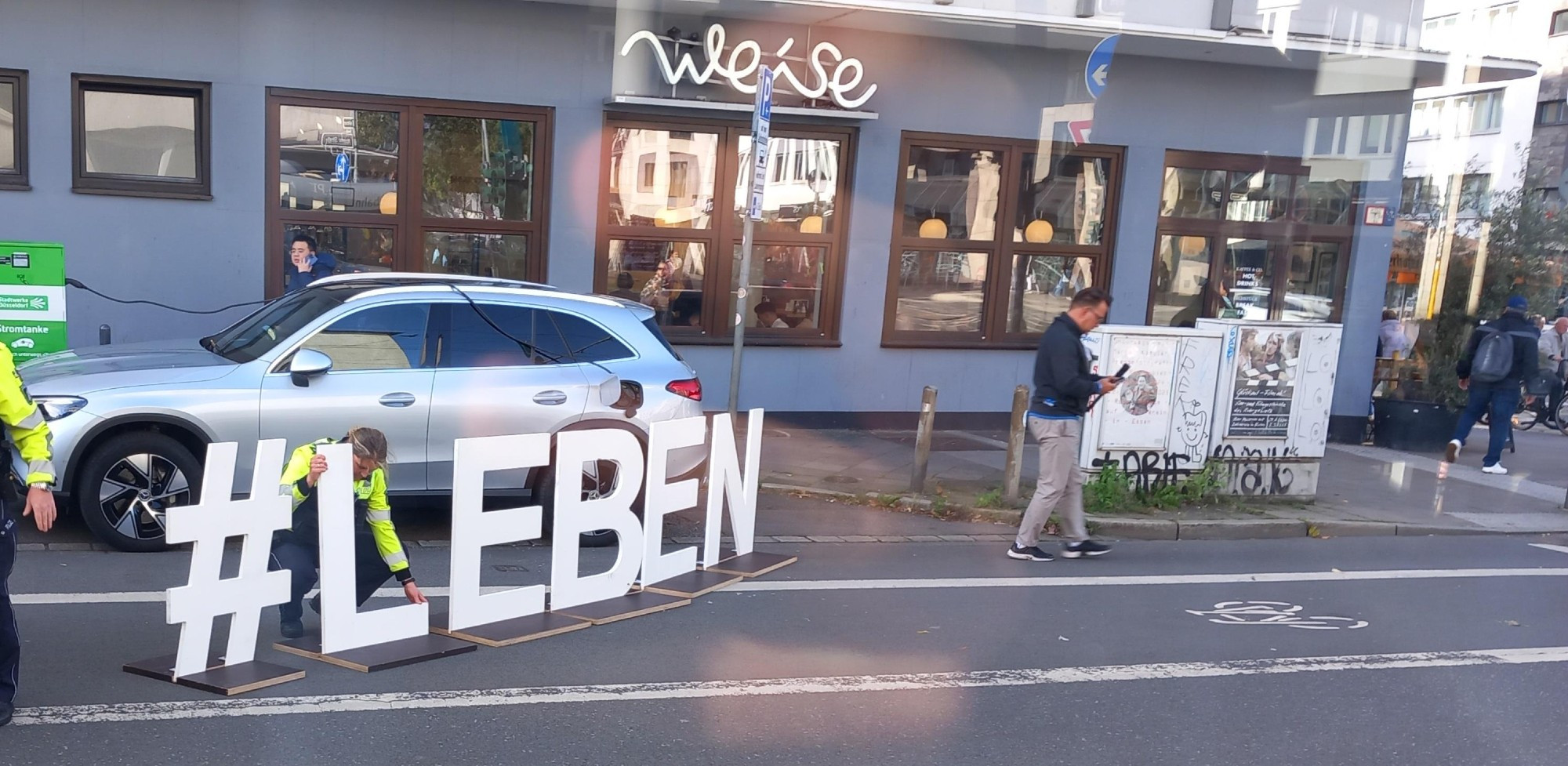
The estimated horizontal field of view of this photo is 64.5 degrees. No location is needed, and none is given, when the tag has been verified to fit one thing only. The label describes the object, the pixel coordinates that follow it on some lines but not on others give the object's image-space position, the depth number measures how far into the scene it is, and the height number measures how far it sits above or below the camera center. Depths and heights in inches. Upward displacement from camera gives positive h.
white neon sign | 468.1 +61.6
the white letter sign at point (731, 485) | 293.1 -62.0
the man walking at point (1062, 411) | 321.7 -41.3
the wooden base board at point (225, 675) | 201.3 -79.8
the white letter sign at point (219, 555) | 197.8 -59.3
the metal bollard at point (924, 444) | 398.6 -64.1
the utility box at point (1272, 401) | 406.9 -43.1
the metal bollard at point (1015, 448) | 391.9 -62.1
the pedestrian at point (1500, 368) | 503.8 -33.0
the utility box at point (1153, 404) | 389.1 -45.2
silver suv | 281.9 -44.3
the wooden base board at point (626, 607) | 255.1 -80.8
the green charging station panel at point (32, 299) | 356.8 -35.3
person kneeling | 220.2 -60.5
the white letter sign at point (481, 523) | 233.1 -59.7
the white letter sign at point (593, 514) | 251.9 -61.4
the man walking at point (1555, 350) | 720.3 -34.6
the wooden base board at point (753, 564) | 299.6 -81.6
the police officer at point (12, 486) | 178.4 -44.5
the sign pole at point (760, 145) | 384.5 +26.2
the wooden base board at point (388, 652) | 217.2 -80.1
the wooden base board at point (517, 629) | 236.8 -80.8
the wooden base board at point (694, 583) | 277.9 -81.2
